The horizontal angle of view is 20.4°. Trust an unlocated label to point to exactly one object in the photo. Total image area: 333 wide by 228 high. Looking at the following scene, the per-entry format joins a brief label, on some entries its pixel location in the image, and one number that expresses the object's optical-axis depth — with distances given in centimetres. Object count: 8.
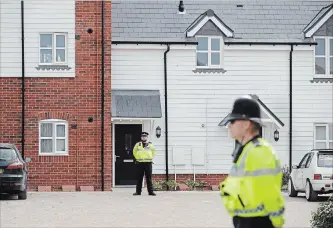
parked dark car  2420
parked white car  2484
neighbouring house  3075
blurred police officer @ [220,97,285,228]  763
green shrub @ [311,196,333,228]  1463
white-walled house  3353
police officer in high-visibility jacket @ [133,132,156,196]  2697
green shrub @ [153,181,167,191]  3181
